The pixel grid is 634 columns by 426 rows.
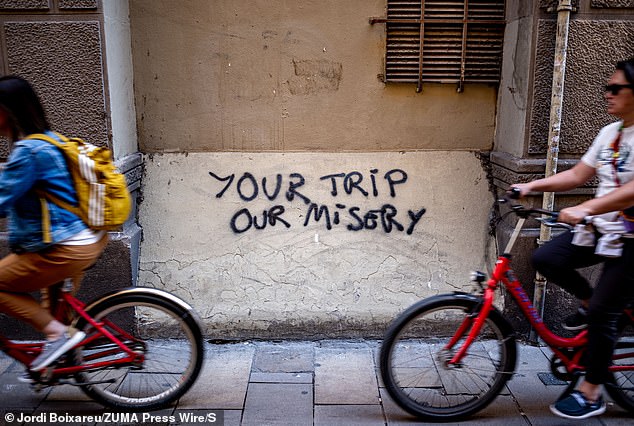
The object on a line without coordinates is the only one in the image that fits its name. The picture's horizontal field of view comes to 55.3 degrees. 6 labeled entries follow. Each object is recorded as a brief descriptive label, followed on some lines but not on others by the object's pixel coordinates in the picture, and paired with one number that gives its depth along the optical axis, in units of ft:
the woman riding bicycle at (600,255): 9.46
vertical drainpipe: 13.23
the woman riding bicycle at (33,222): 9.27
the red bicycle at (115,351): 10.42
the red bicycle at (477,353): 10.22
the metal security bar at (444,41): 14.85
